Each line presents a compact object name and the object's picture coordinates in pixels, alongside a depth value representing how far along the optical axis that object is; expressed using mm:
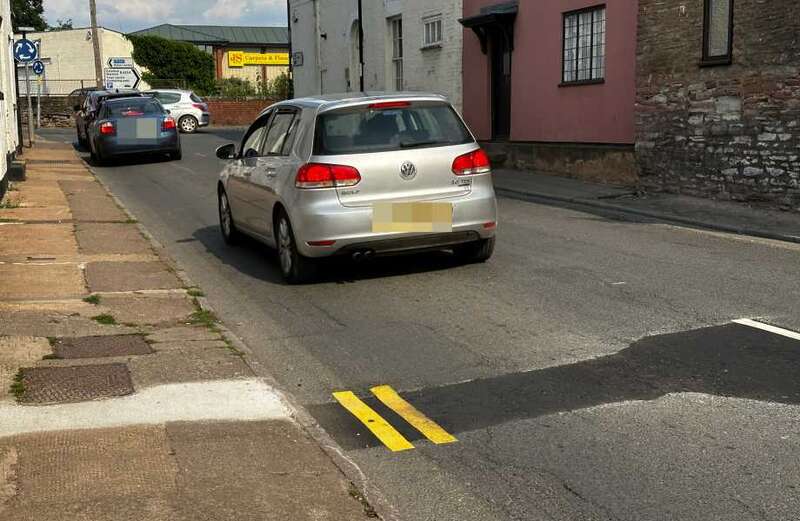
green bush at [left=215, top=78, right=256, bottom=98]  54331
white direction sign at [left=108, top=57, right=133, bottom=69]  44562
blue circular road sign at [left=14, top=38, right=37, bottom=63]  26953
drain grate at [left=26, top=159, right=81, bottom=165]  24052
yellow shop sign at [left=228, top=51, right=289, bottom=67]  80812
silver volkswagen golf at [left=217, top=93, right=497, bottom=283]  8484
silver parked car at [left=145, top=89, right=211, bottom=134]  38344
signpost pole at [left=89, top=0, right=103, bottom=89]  41225
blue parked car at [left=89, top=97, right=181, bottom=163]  24000
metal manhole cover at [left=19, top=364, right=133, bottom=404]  5492
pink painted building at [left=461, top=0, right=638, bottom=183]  17125
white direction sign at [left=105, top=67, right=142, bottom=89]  43594
